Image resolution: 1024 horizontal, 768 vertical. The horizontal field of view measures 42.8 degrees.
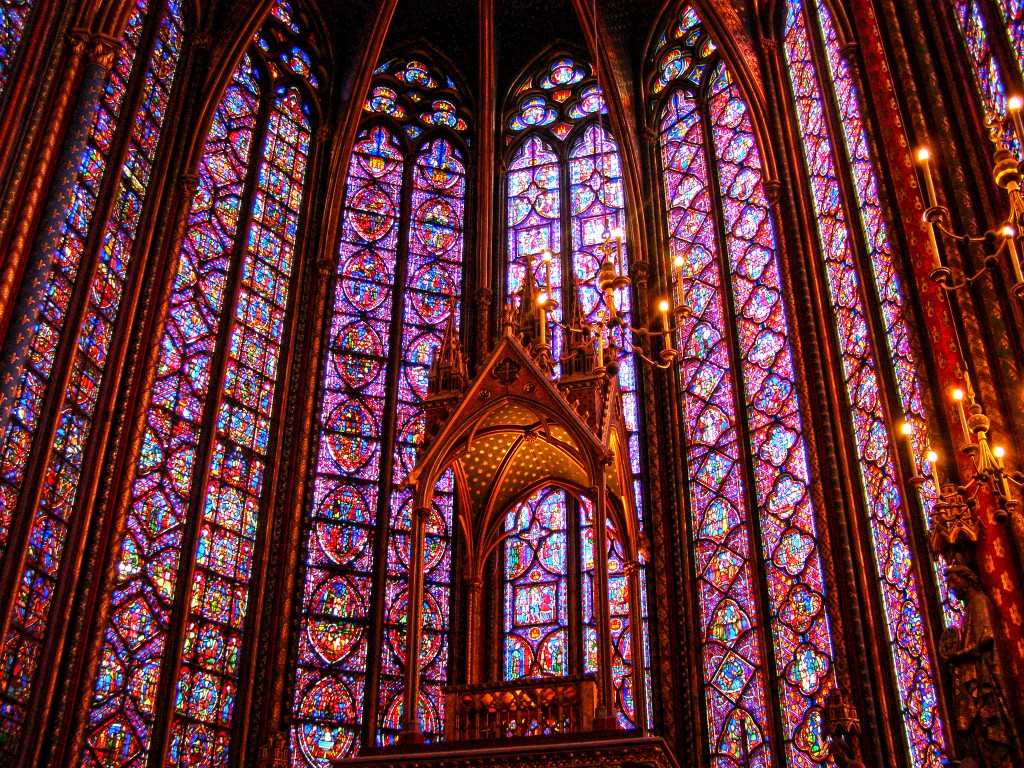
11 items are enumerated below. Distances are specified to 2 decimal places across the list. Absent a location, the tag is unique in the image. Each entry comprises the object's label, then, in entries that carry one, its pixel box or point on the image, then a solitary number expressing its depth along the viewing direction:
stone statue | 7.66
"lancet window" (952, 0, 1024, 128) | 9.29
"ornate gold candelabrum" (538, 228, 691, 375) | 9.30
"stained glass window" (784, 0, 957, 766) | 10.84
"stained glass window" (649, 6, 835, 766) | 12.20
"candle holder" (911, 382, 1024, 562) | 7.93
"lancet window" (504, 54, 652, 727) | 13.24
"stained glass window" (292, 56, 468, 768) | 13.00
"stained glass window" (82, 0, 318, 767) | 11.90
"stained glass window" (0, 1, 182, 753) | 10.89
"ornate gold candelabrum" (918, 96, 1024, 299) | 7.09
